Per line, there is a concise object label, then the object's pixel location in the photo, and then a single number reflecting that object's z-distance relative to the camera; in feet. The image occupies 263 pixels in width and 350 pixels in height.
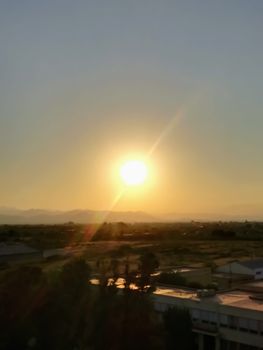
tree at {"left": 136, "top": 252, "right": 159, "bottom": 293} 85.51
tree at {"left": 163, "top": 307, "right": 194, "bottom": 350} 85.56
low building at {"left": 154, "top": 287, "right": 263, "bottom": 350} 82.94
